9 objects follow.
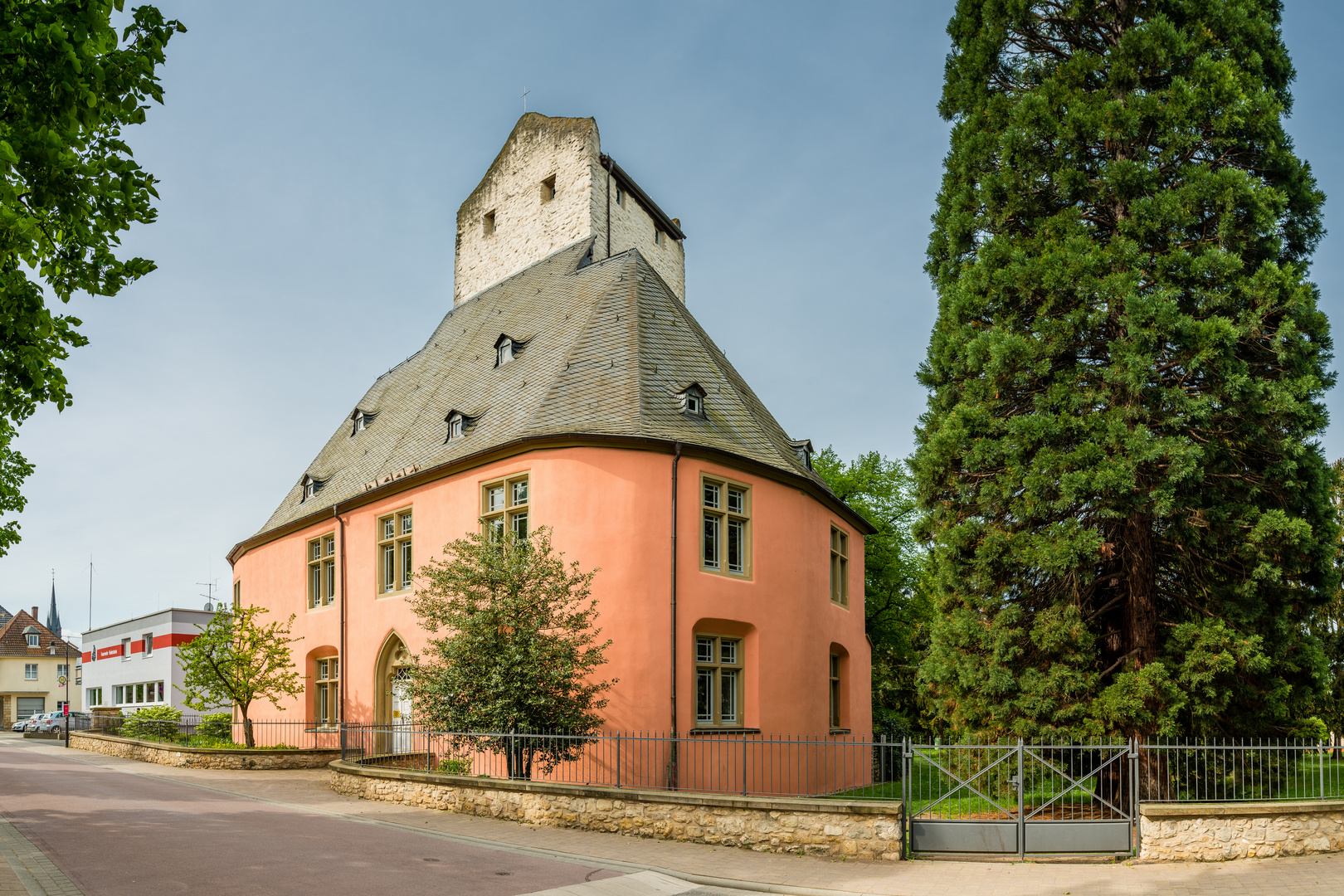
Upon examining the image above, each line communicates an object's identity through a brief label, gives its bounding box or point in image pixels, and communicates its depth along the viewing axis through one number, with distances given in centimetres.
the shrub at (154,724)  2770
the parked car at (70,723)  3900
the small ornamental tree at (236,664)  2544
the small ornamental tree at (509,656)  1591
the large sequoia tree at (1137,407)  1498
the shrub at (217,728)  2797
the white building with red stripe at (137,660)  4847
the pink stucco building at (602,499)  1889
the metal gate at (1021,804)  1233
